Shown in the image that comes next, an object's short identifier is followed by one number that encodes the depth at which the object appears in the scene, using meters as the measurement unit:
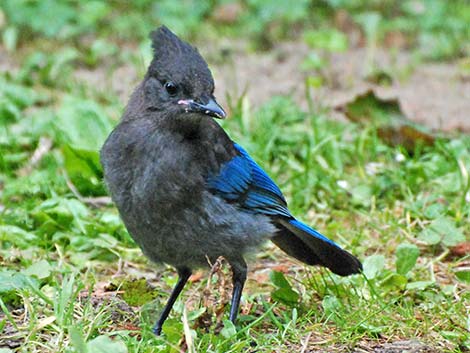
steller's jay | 9.07
